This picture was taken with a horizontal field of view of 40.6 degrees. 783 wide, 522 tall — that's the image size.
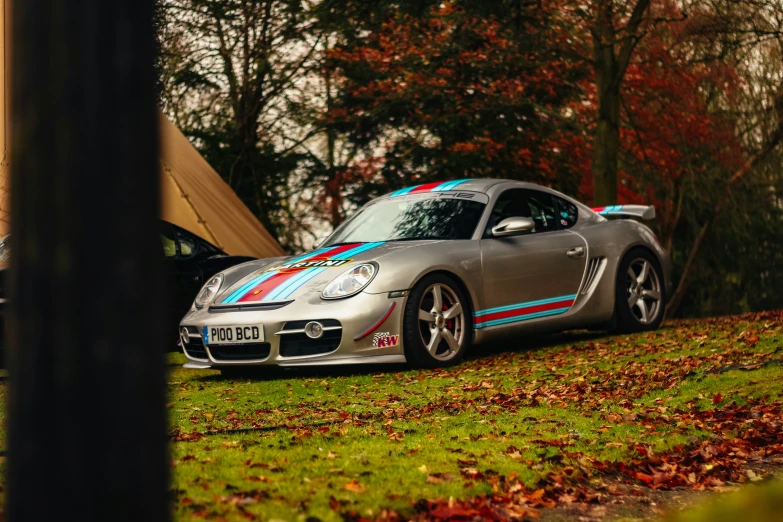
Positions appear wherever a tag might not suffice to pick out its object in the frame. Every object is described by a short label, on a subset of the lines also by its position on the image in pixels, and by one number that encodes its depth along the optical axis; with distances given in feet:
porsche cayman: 26.45
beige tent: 43.73
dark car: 33.30
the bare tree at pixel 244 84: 62.28
